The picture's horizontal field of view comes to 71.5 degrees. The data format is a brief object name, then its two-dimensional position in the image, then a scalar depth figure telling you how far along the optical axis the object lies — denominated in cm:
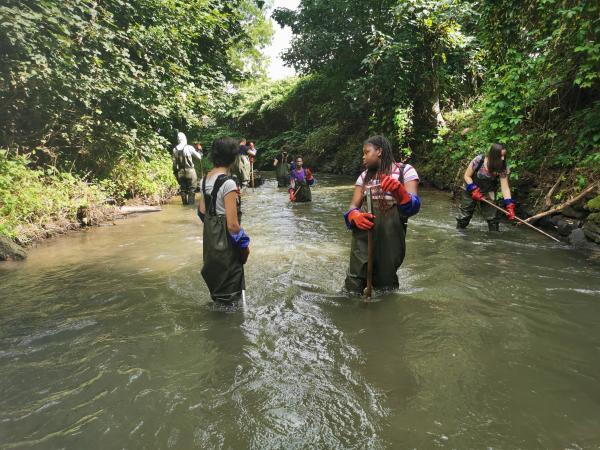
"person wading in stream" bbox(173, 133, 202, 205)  1138
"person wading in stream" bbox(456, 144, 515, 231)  693
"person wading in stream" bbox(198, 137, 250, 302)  387
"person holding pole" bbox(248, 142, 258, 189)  1313
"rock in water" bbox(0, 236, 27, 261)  611
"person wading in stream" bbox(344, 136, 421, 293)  405
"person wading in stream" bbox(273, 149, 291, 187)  1631
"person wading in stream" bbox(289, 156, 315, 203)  1197
